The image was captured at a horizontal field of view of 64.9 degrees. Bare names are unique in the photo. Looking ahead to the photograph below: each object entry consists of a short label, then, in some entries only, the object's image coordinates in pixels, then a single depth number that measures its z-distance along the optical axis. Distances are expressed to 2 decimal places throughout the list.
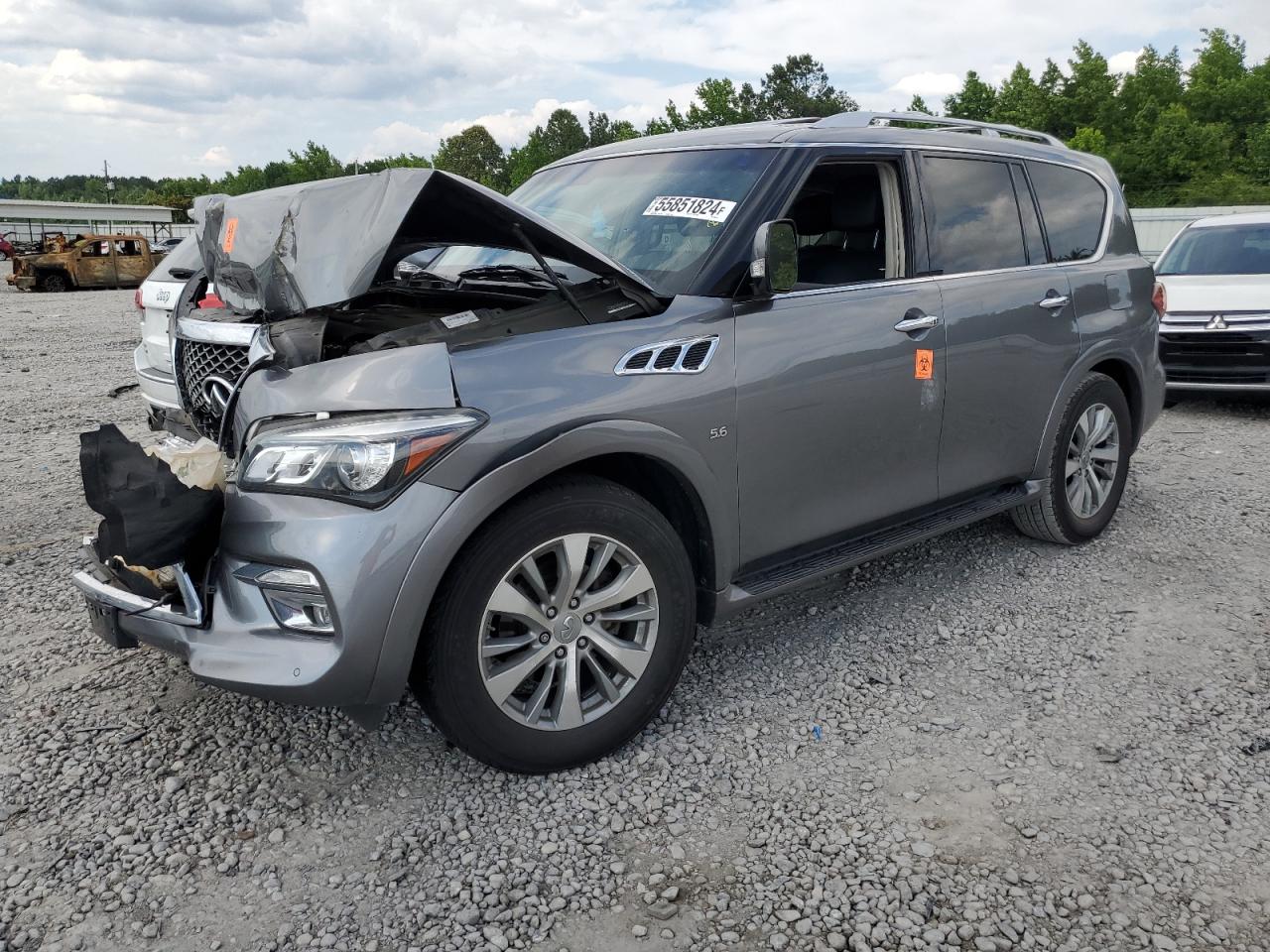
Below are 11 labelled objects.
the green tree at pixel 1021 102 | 66.38
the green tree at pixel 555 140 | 86.75
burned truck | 27.59
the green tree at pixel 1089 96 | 64.44
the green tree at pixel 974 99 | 73.56
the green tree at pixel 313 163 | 95.81
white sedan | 8.30
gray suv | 2.58
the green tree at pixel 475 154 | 113.88
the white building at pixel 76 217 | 71.56
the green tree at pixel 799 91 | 89.31
